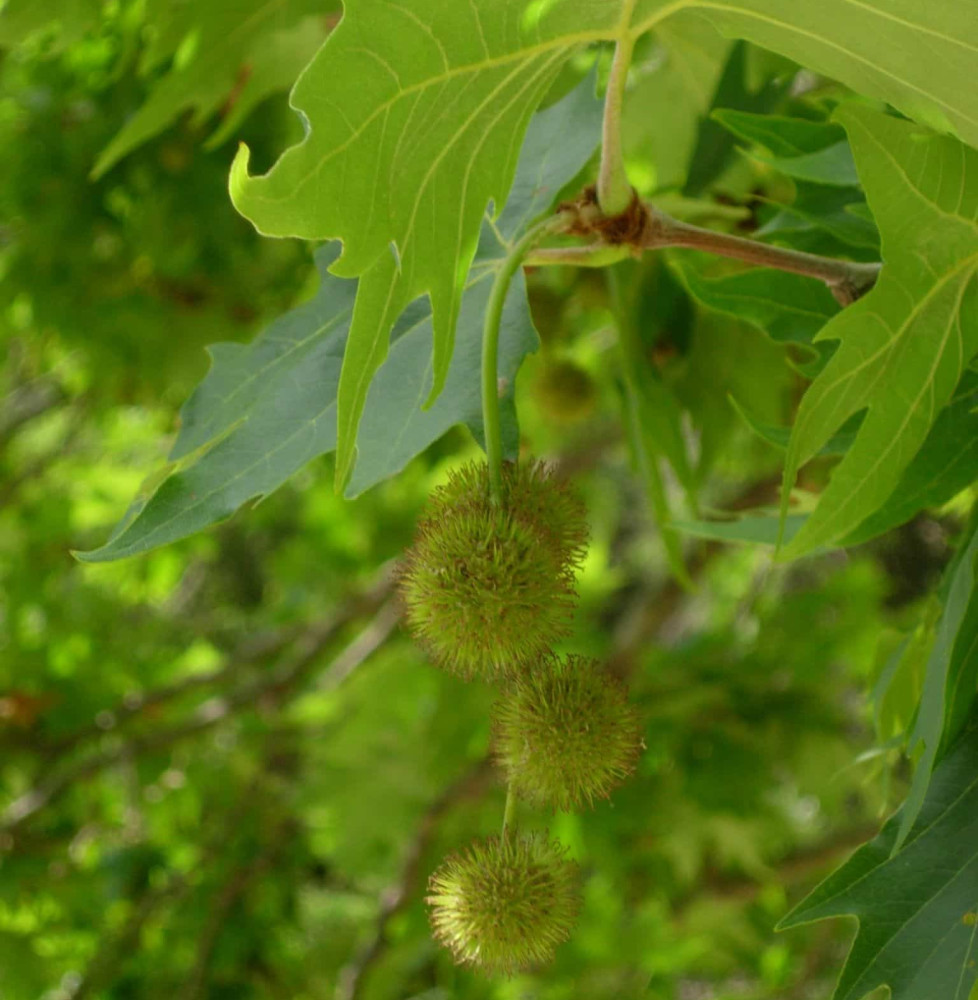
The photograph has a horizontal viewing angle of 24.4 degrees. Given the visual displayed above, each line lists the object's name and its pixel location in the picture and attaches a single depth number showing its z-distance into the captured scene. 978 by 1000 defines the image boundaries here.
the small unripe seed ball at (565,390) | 0.60
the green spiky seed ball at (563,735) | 0.33
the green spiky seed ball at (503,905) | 0.33
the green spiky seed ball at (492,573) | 0.32
